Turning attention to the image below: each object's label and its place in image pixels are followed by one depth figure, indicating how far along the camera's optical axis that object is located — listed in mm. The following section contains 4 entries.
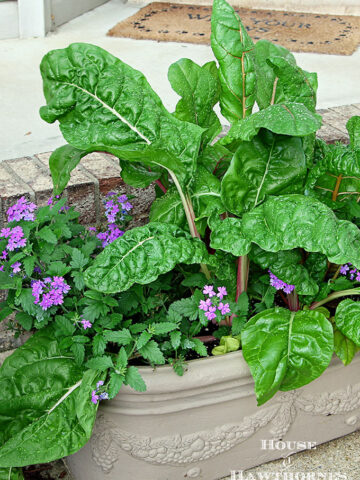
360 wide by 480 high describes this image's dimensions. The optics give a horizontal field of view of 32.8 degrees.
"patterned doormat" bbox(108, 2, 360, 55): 3953
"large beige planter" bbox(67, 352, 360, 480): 1314
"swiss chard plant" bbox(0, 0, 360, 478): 1239
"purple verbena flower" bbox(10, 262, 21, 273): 1310
